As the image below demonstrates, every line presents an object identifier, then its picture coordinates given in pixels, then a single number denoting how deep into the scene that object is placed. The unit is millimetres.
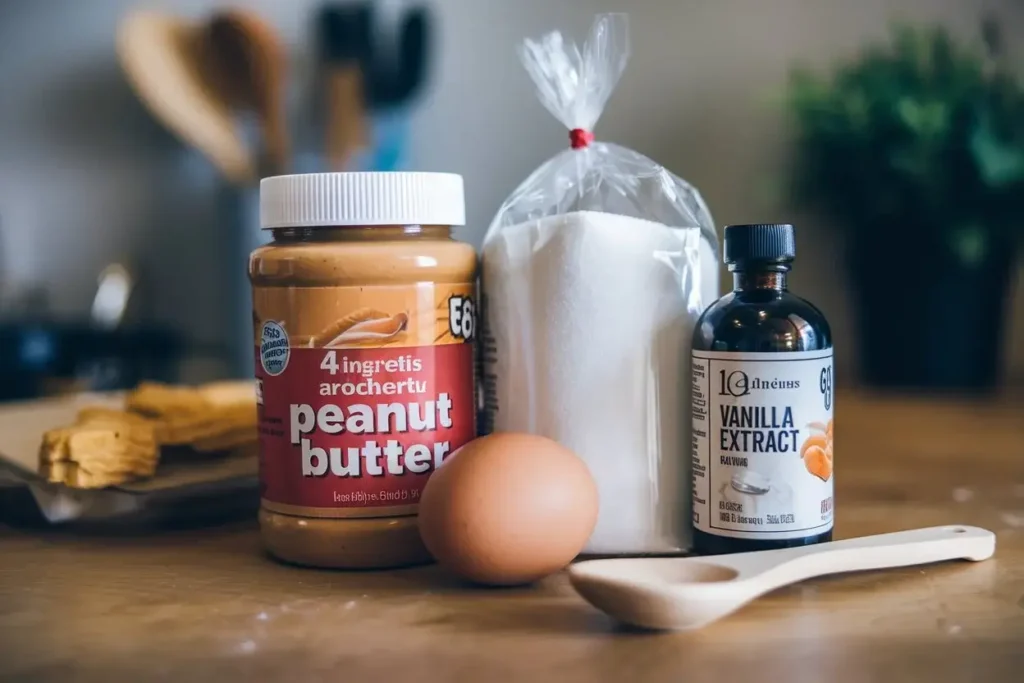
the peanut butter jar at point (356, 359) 569
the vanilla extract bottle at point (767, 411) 558
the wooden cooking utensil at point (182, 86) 1330
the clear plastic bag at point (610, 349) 598
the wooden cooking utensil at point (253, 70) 1302
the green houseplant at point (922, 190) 1213
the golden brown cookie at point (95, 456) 650
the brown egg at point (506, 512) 512
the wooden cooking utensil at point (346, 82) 1333
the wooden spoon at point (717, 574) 469
